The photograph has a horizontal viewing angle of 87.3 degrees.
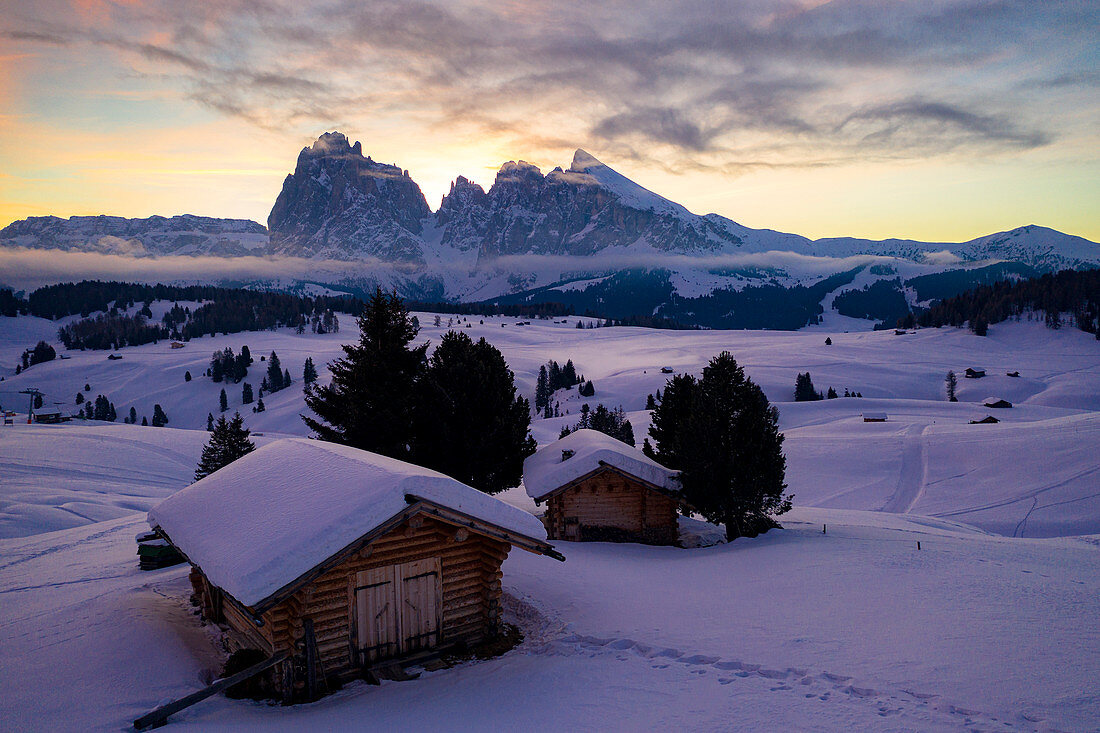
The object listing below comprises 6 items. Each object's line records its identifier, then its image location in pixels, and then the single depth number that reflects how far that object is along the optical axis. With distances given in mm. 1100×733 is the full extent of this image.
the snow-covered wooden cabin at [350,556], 10250
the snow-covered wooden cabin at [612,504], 25000
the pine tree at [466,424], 25625
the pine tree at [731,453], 23422
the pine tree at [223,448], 39188
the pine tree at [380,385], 24312
